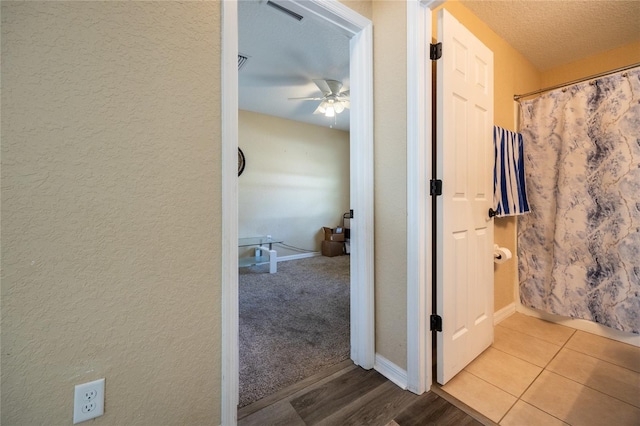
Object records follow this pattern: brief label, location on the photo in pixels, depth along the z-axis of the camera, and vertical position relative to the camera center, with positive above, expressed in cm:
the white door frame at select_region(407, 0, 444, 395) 126 +11
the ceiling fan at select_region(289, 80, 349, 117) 280 +144
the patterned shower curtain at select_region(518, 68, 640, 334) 165 +7
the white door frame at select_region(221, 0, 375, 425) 136 +30
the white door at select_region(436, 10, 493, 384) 130 +9
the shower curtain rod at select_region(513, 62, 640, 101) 166 +103
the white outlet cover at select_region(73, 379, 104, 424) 76 -60
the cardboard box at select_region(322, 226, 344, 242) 469 -43
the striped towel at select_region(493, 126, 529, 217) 182 +30
